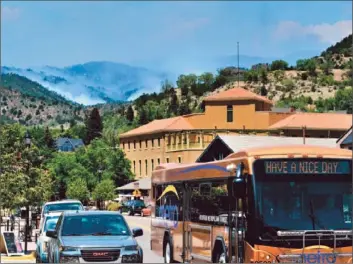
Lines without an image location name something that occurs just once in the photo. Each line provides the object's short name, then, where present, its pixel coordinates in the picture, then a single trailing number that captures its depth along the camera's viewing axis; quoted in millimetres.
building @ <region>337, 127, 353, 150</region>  55053
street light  35750
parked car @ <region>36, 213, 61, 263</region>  21653
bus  15617
